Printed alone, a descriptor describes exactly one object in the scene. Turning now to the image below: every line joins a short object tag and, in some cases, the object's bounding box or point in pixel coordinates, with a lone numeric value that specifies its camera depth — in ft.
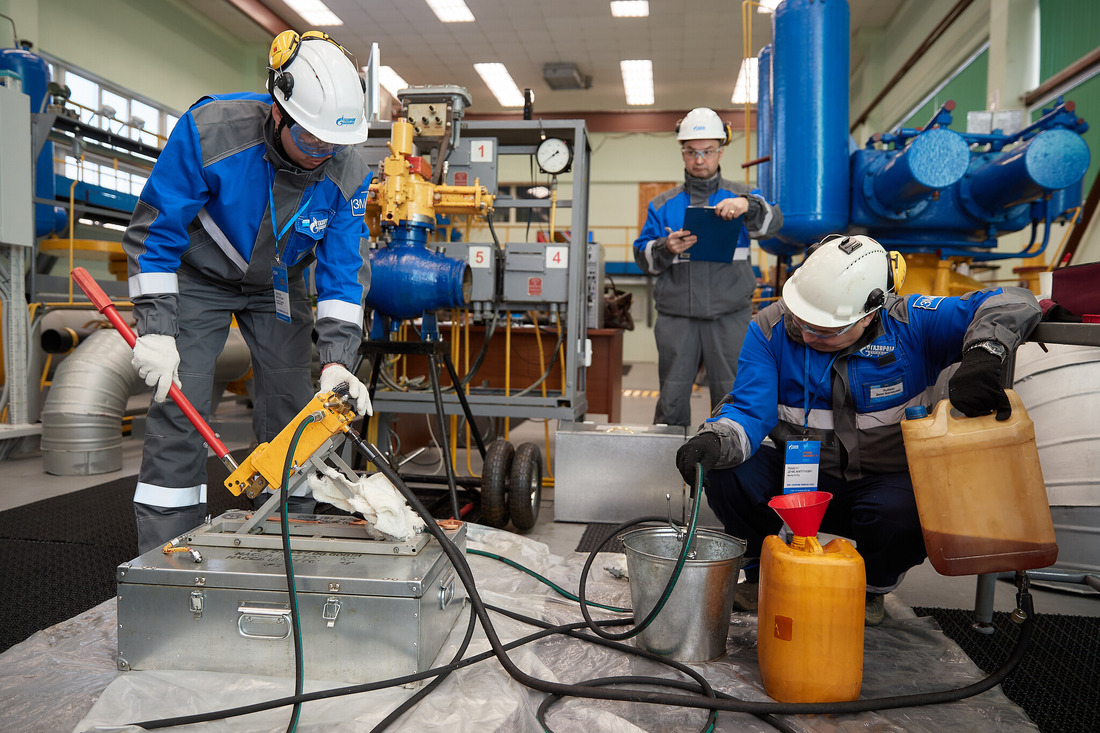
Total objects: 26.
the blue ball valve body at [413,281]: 7.45
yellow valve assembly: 7.84
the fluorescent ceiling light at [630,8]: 26.81
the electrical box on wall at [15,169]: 10.27
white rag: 4.34
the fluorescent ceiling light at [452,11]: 27.07
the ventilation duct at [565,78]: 32.96
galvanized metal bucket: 4.30
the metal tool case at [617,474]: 7.82
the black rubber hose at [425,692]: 3.51
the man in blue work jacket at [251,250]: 4.77
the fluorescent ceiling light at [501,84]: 33.42
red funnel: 3.94
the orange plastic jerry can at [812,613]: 3.79
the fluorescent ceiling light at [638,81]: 33.09
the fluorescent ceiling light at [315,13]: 27.50
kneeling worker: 4.46
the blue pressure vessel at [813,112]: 10.62
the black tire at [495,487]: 7.33
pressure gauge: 9.15
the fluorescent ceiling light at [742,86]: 32.00
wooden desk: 11.28
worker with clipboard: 8.59
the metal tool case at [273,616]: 3.84
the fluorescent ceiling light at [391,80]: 33.88
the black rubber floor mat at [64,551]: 5.37
